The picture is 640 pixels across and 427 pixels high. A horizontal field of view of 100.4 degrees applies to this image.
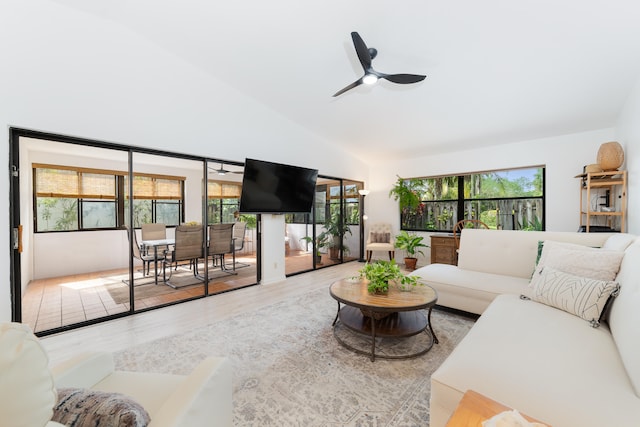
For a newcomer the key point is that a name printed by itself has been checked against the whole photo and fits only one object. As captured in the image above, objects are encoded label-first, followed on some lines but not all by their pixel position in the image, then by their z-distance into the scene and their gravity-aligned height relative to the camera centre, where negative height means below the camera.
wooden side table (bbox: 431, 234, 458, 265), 4.93 -0.73
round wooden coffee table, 2.16 -0.95
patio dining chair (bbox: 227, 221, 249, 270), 4.77 -0.44
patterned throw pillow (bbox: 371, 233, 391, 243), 6.04 -0.59
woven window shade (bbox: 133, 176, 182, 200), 3.55 +0.34
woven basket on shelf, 3.24 +0.68
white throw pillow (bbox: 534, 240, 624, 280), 1.99 -0.40
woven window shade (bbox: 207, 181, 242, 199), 3.95 +0.34
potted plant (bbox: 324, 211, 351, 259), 6.01 -0.46
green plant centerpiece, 2.45 -0.62
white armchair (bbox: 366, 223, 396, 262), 5.84 -0.58
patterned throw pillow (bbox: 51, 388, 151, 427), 0.72 -0.56
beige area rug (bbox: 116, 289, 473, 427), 1.62 -1.21
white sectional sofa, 1.06 -0.76
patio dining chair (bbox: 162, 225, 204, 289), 3.96 -0.50
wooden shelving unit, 3.33 +0.20
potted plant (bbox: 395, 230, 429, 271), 5.41 -0.68
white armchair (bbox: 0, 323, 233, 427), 0.49 -0.64
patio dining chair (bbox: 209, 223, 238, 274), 4.17 -0.48
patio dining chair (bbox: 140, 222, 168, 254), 3.83 -0.30
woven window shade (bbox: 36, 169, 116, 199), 3.58 +0.39
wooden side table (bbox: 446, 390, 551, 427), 0.90 -0.72
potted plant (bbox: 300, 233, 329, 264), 5.76 -0.65
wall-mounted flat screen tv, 4.03 +0.40
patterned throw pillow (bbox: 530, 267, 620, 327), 1.79 -0.59
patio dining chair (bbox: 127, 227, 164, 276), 3.26 -0.64
